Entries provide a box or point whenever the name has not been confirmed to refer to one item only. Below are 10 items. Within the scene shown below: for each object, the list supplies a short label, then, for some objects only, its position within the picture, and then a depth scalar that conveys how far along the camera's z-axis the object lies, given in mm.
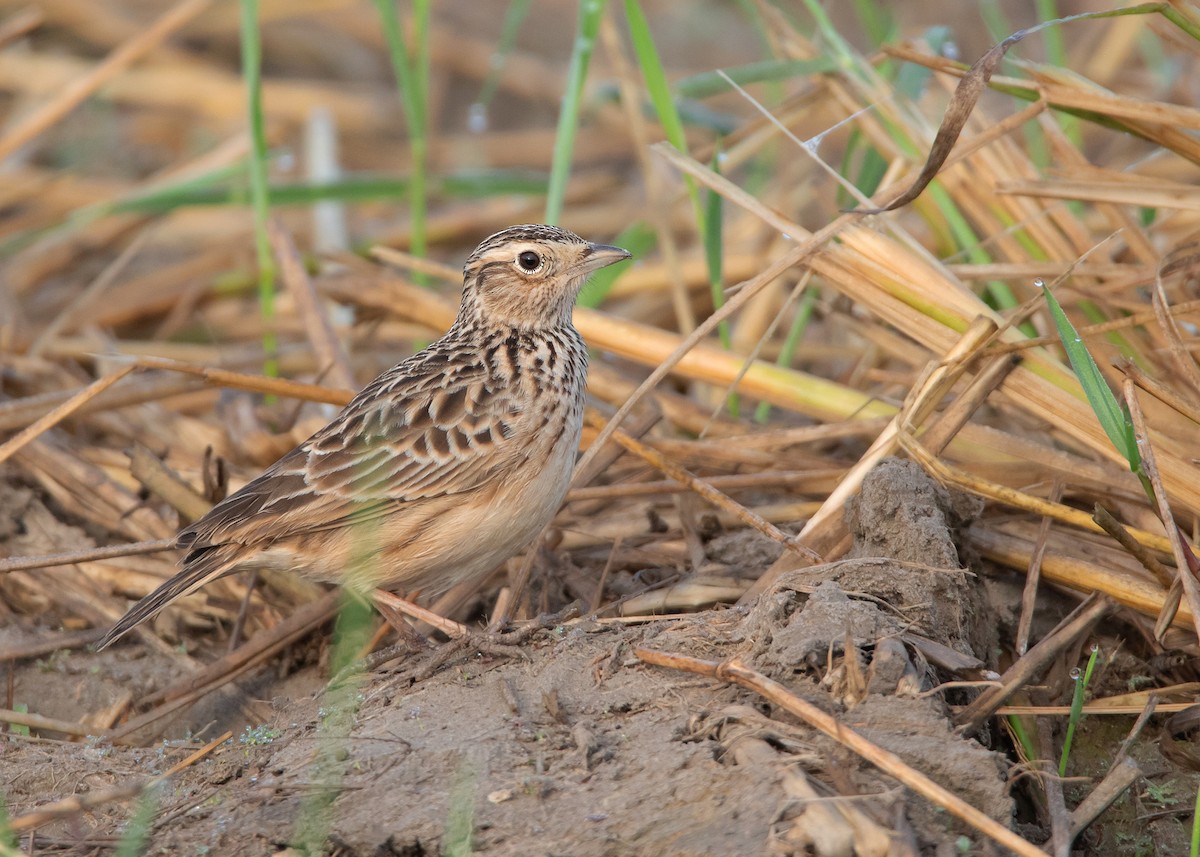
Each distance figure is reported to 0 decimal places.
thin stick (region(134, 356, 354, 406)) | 10867
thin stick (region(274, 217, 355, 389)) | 13125
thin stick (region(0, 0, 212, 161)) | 15094
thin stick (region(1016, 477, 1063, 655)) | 9181
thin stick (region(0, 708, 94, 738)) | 9977
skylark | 9773
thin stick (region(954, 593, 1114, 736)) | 7832
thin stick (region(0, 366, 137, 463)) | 10633
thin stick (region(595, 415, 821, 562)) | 9648
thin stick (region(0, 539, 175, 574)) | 10336
